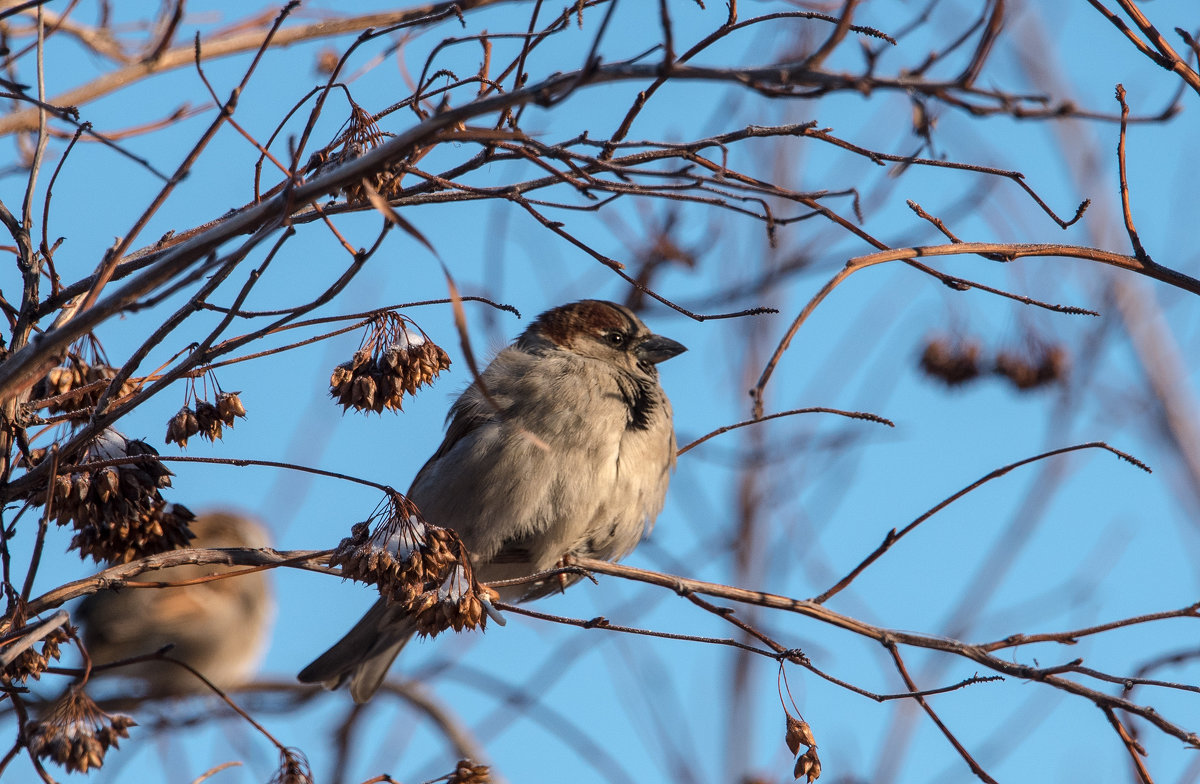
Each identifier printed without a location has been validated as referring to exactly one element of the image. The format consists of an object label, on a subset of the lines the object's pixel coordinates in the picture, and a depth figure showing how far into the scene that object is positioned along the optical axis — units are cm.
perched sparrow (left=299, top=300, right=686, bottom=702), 747
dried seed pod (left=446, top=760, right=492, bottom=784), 480
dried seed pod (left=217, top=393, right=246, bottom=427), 496
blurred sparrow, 1555
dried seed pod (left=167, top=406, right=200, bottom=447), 494
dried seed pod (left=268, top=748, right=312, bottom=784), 473
